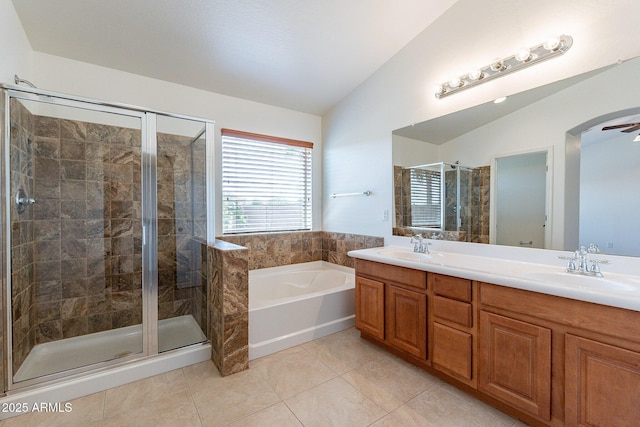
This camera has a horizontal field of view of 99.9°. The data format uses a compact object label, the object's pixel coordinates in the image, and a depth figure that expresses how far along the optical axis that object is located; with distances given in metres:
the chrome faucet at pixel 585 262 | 1.48
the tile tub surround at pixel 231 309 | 1.91
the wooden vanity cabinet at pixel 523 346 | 1.14
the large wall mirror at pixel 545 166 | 1.49
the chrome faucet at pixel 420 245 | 2.33
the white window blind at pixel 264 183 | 3.01
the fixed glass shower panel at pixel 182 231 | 2.27
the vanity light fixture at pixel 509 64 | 1.63
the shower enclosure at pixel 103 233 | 1.89
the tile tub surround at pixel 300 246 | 3.06
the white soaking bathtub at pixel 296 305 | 2.21
